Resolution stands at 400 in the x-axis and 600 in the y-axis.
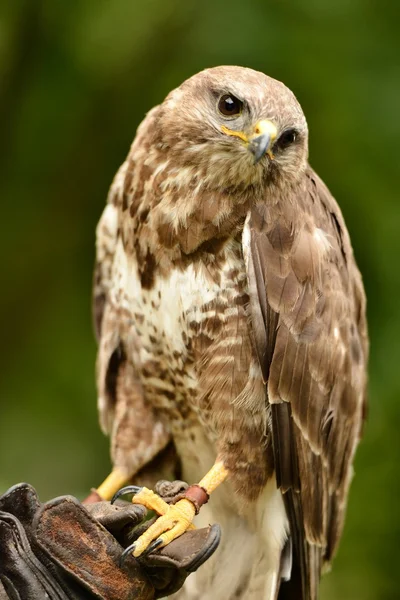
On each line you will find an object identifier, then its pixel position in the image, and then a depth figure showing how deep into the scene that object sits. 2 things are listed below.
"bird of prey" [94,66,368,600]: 5.13
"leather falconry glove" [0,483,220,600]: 4.10
